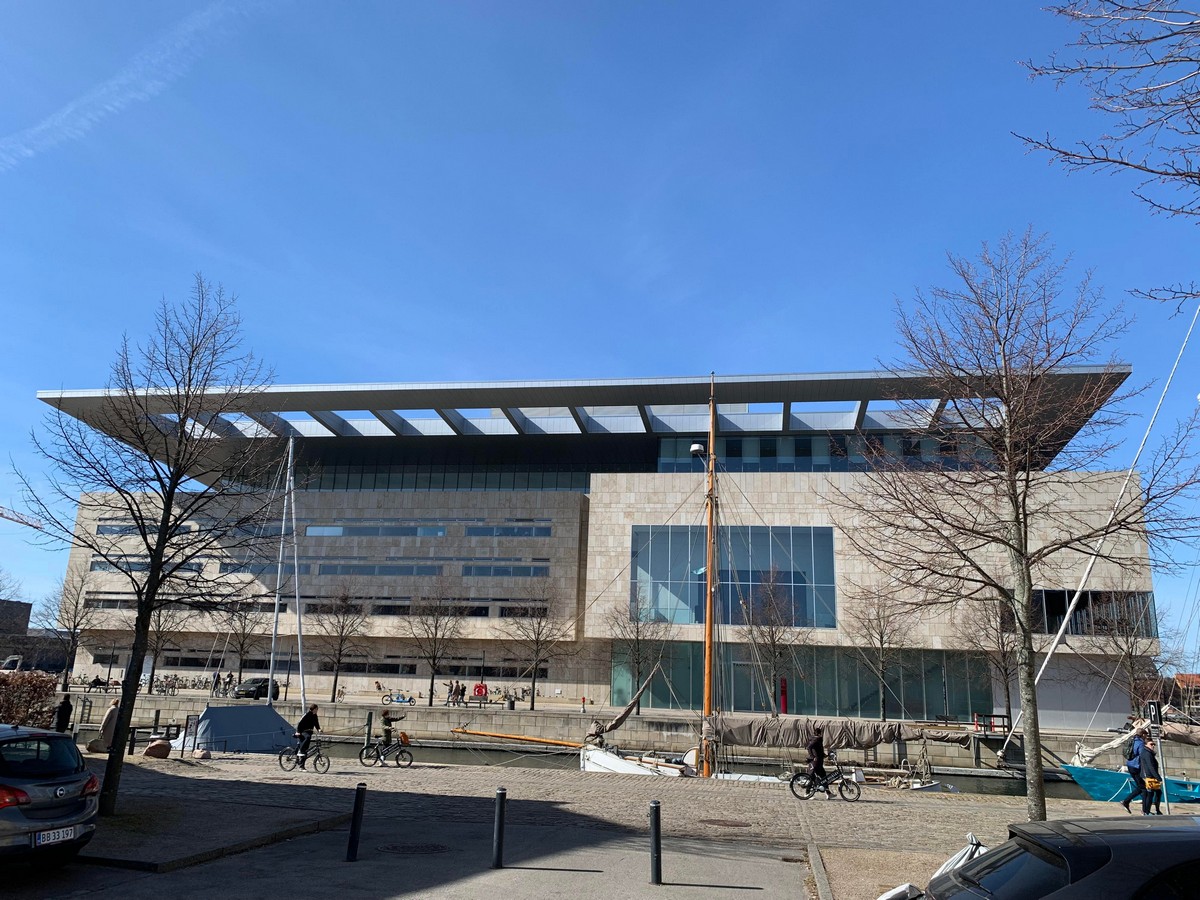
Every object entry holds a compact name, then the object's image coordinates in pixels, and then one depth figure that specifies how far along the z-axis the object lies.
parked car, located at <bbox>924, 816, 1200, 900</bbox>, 3.74
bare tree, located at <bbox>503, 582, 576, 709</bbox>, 53.28
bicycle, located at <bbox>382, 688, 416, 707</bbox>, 46.25
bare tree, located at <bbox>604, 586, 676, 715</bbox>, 47.94
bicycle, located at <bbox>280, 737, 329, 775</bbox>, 22.06
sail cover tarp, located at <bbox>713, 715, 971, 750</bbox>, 25.67
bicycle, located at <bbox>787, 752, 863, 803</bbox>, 18.98
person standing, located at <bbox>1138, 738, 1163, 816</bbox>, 16.58
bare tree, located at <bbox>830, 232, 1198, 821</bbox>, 11.30
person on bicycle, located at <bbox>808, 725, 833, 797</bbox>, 19.03
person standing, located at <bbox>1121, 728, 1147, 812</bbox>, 17.12
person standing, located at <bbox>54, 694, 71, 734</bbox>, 22.89
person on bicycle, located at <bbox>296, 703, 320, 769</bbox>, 21.86
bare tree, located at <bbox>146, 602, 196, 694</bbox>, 50.16
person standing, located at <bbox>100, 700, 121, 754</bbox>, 20.23
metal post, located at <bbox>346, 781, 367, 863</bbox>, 10.27
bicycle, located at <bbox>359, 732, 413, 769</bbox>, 24.11
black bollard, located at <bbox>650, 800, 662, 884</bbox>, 9.31
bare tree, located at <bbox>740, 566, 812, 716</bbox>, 45.41
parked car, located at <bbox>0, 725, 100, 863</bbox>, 8.34
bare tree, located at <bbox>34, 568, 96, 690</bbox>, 46.79
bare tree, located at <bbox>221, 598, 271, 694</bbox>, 50.59
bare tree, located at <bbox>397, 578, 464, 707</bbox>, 55.00
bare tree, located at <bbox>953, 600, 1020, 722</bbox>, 37.31
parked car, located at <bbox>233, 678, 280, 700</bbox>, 45.21
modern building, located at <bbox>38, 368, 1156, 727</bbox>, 47.25
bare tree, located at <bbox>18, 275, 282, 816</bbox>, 13.20
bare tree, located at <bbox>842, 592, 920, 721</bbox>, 43.16
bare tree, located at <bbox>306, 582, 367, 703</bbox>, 55.88
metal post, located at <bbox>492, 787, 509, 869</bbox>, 10.12
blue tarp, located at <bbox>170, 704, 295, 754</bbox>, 26.59
